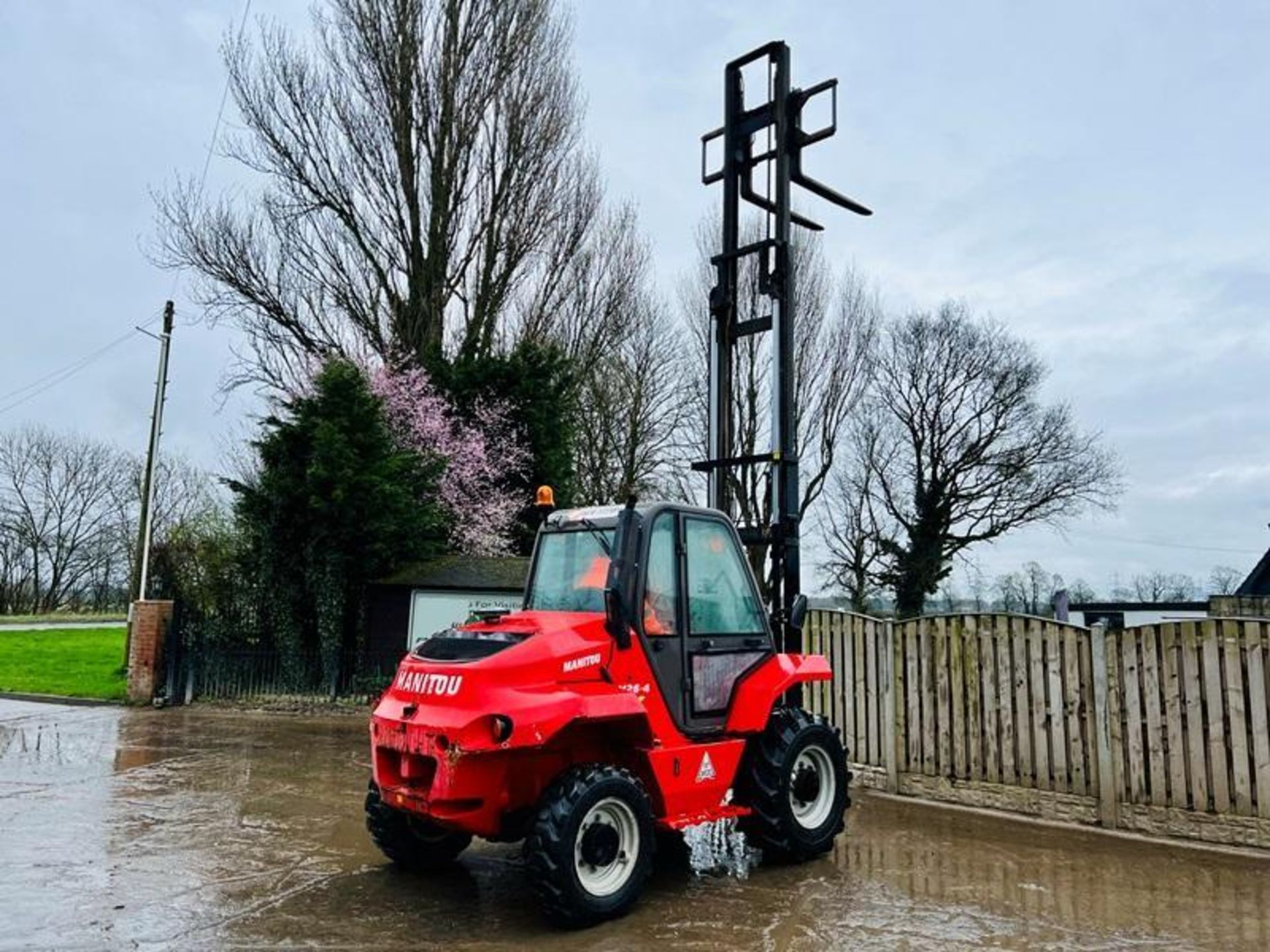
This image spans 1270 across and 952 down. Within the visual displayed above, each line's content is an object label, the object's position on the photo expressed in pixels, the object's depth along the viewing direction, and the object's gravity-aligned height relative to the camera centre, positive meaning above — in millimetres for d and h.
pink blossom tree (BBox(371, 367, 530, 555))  19562 +3471
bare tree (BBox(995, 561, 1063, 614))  31344 +743
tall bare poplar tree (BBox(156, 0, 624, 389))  20312 +9578
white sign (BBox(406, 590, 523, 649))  15188 +0
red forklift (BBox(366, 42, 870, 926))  4715 -627
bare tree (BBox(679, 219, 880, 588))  24156 +6419
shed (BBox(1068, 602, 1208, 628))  22031 +140
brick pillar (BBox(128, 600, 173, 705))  15133 -840
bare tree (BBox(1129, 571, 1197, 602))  39875 +903
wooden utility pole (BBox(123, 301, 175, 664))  18094 +2503
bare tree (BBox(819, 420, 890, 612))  31781 +2524
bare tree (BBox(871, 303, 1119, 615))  30828 +5228
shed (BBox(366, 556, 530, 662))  15227 +110
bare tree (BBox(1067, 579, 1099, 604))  36938 +766
